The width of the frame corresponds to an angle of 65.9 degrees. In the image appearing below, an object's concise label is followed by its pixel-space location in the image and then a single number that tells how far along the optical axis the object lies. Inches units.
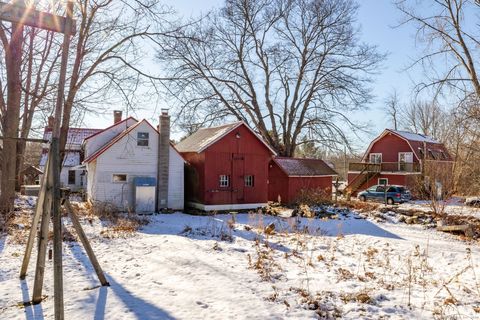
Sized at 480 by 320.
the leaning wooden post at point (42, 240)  221.9
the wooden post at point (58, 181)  190.1
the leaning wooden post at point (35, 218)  228.5
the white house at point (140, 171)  776.3
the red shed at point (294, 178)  1034.7
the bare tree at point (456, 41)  673.0
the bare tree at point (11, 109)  538.8
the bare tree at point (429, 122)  2034.0
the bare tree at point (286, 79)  1244.5
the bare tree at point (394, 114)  2170.3
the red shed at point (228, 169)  842.8
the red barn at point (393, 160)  1332.4
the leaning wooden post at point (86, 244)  233.1
